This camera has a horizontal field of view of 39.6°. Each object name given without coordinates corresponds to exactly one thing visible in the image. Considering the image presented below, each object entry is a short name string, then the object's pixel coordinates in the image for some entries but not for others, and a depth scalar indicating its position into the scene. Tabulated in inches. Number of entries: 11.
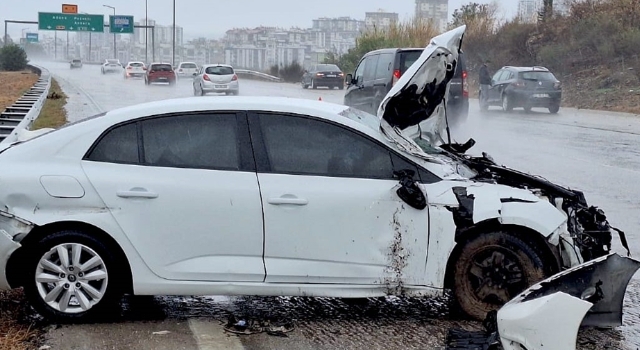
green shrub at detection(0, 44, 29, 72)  2883.9
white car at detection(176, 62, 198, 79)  2410.2
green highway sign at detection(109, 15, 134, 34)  3506.4
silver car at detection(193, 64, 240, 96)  1464.1
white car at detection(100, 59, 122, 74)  2967.5
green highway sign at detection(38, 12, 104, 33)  3270.2
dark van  731.4
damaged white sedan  213.8
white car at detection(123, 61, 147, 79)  2456.9
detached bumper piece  168.7
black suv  1138.7
